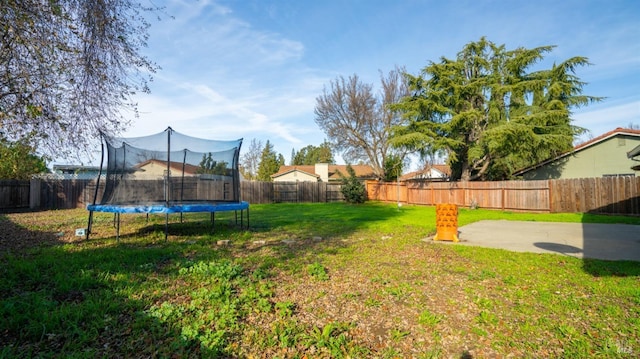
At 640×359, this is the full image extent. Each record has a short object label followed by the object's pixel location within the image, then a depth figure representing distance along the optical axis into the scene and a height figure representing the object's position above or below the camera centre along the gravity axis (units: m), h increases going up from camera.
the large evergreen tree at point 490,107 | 16.41 +4.87
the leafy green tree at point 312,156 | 56.77 +6.47
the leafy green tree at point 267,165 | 38.38 +2.86
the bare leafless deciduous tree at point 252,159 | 42.81 +4.07
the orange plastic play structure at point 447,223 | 6.43 -0.77
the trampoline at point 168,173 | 6.78 +0.34
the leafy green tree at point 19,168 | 12.56 +1.00
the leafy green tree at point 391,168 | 25.94 +1.72
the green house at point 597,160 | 15.45 +1.54
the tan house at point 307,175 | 38.00 +1.63
